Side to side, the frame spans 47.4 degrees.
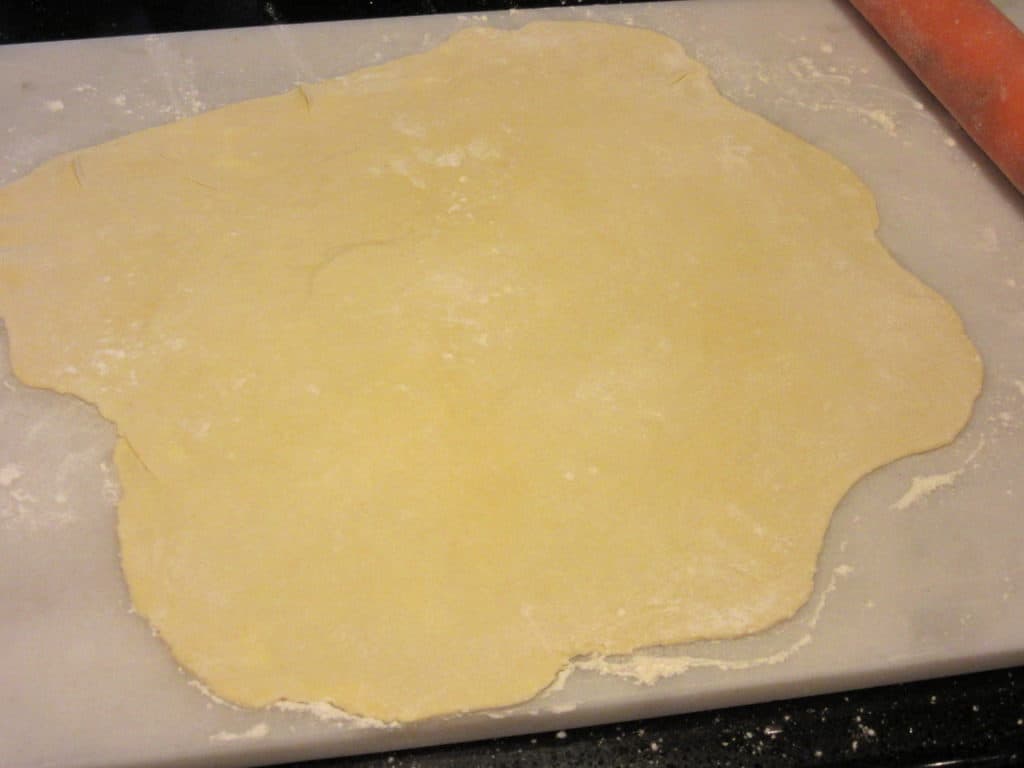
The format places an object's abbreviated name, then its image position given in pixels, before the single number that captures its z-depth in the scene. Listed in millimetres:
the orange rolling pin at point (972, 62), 592
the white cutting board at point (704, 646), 428
